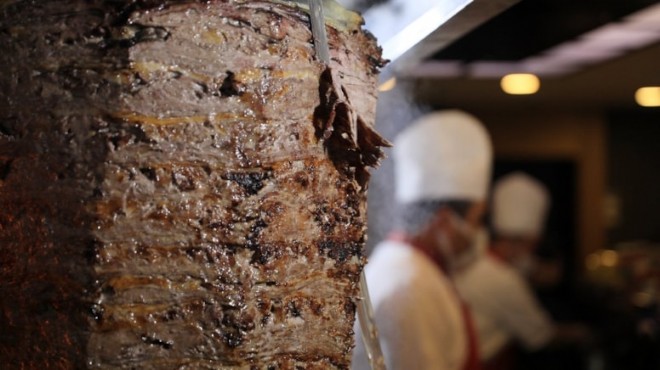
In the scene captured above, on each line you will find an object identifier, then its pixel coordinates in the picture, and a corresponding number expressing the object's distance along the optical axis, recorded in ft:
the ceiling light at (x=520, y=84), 25.14
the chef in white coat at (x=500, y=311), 15.58
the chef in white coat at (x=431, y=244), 9.62
